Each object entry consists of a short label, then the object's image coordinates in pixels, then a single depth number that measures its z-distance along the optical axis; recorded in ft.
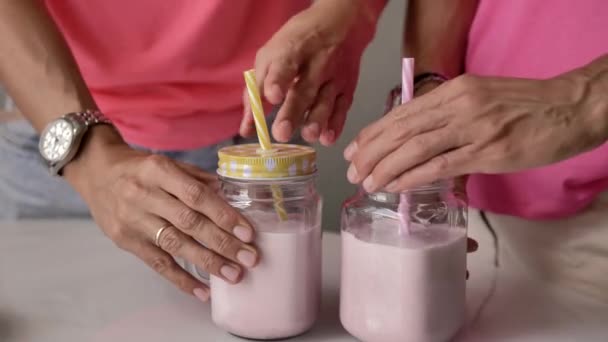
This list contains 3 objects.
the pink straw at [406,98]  2.18
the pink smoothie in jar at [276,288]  2.21
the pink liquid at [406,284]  2.08
